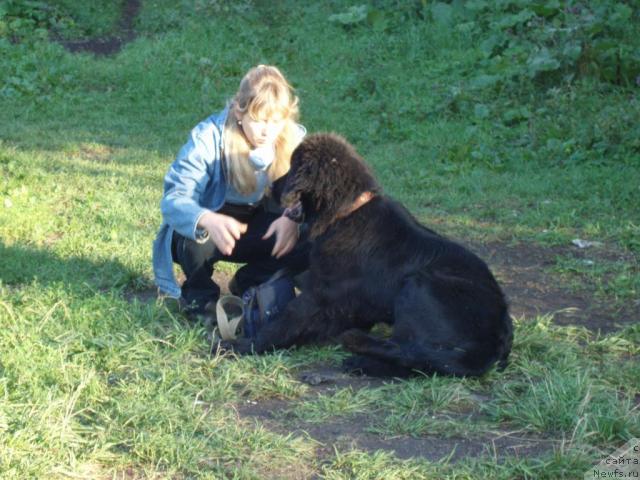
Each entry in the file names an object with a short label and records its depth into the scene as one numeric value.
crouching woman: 8.99
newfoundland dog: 8.05
